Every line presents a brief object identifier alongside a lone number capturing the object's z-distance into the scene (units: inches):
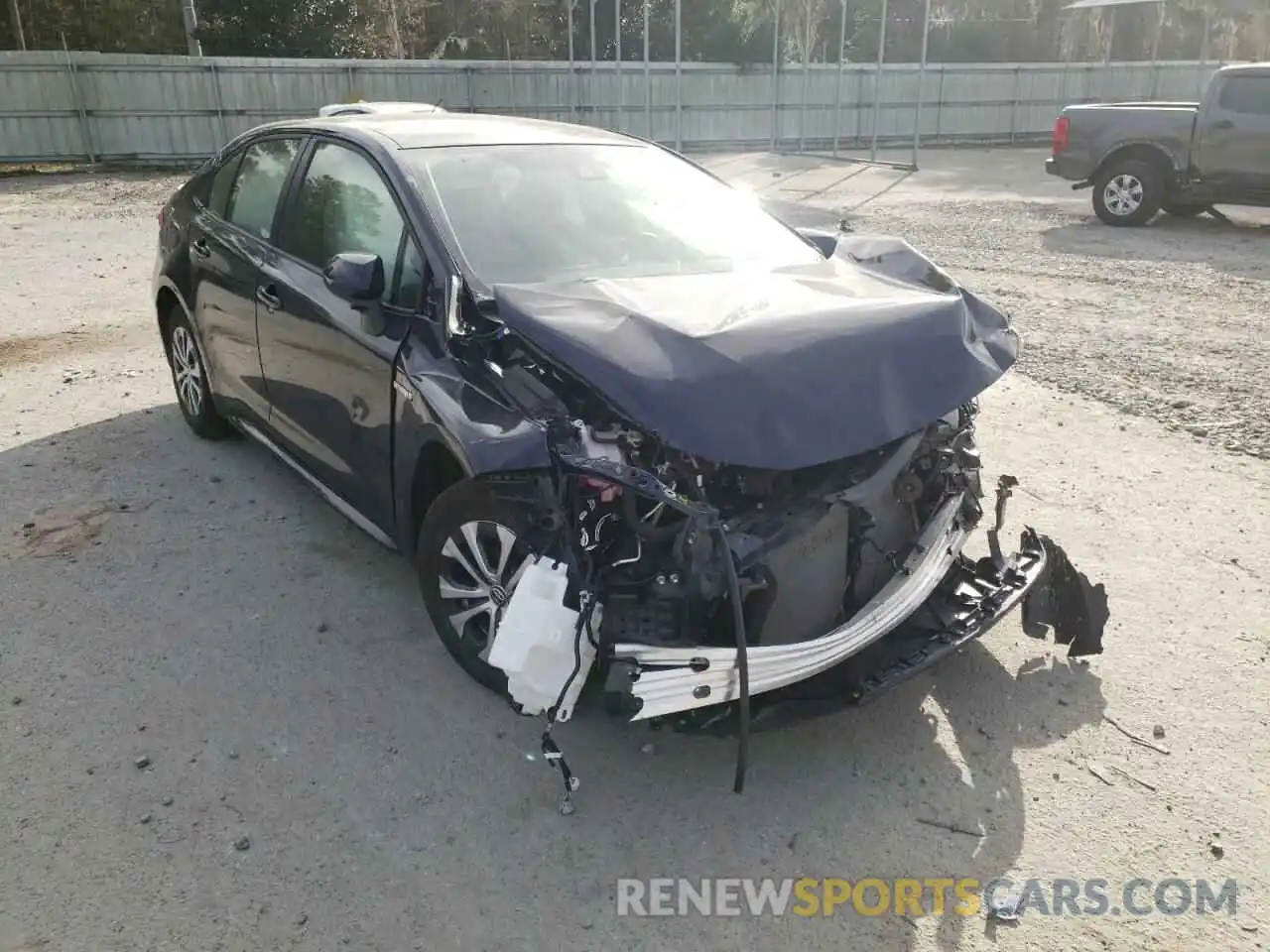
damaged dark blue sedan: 111.3
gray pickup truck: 483.8
